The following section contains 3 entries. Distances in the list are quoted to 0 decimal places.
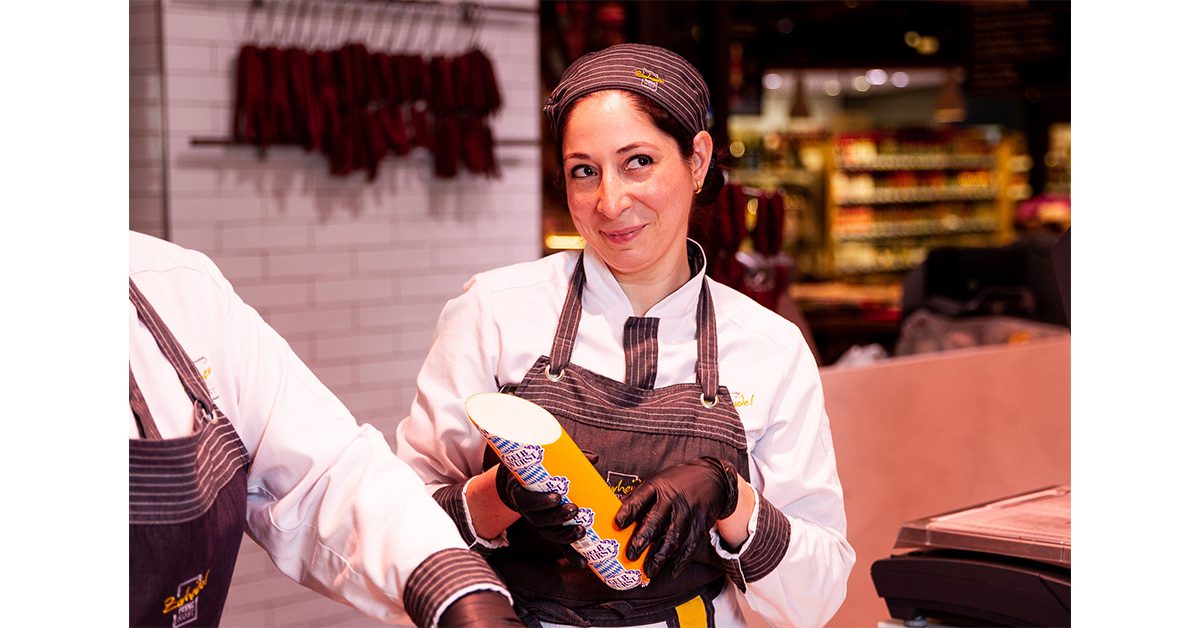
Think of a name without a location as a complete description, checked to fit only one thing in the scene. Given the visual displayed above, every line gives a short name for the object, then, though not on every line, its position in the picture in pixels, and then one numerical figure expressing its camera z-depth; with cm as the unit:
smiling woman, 178
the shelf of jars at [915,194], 1157
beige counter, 336
